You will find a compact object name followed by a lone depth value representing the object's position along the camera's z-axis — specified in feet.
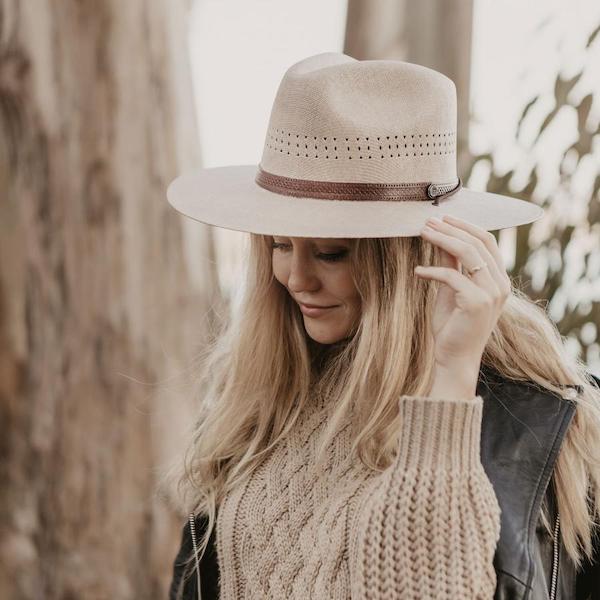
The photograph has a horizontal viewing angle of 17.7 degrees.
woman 5.13
